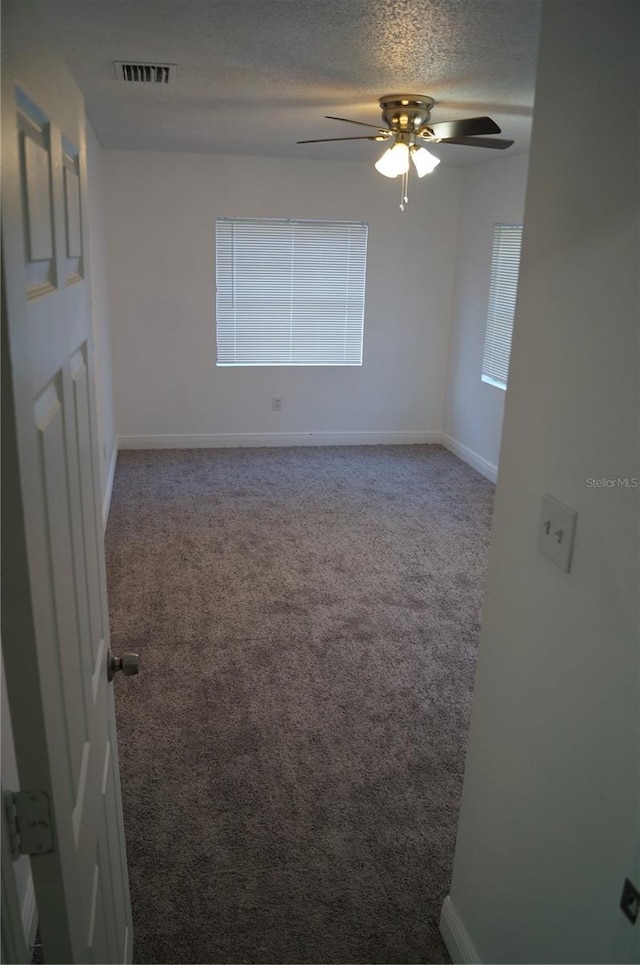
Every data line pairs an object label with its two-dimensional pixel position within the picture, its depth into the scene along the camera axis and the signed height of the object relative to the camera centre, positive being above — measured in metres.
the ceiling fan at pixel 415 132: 3.22 +0.69
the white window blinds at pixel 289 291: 5.93 -0.11
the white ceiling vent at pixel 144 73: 2.85 +0.80
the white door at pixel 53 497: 0.77 -0.29
